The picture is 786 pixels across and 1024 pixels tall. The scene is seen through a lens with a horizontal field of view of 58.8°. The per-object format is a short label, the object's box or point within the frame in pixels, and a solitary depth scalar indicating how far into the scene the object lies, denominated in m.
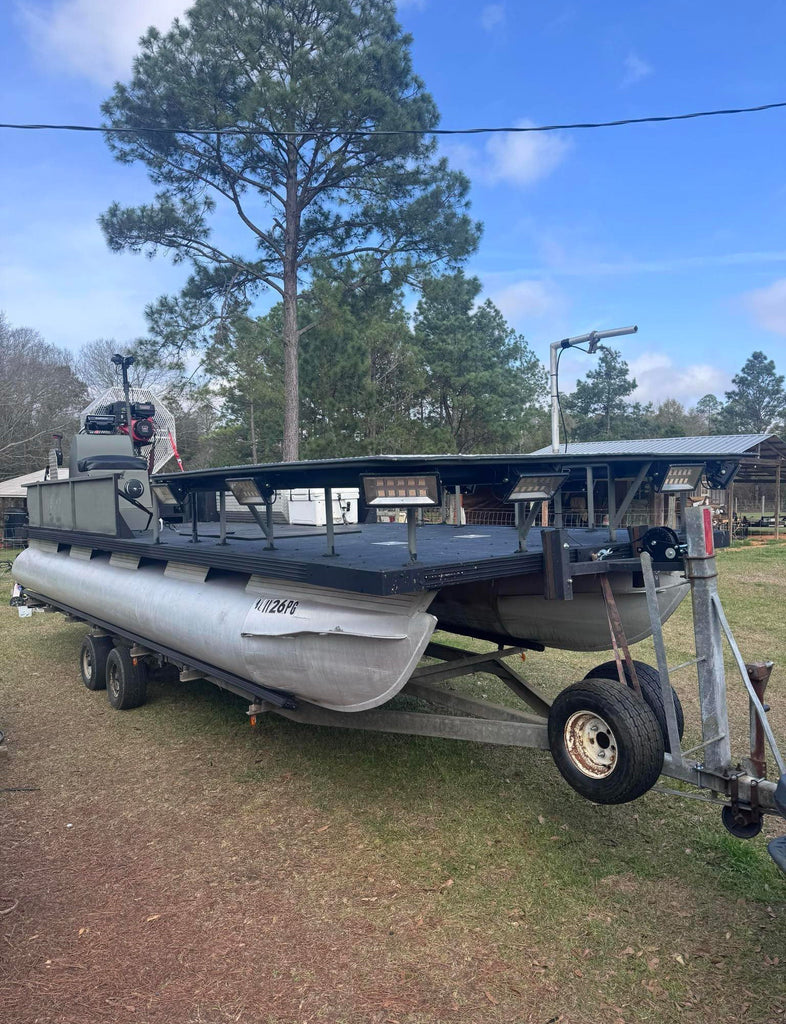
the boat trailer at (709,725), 3.16
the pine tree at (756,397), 66.06
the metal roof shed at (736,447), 22.83
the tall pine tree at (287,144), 17.75
